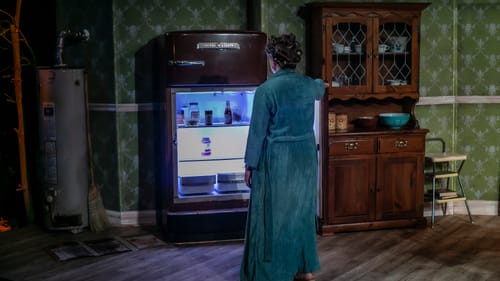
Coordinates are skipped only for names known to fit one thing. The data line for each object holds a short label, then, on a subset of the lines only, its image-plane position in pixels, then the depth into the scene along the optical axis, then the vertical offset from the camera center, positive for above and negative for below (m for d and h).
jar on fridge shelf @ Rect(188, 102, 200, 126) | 4.56 -0.06
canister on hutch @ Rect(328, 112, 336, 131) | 4.87 -0.15
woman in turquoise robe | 3.28 -0.37
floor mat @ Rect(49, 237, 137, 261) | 4.26 -1.00
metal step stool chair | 4.95 -0.58
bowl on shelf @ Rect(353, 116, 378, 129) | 4.96 -0.15
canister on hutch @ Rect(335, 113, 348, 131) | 4.92 -0.15
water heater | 4.75 -0.30
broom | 4.85 -0.76
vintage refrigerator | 4.36 -0.15
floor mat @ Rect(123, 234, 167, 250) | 4.51 -1.00
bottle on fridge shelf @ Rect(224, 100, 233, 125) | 4.61 -0.08
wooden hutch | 4.70 -0.21
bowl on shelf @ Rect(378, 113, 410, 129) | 4.92 -0.14
